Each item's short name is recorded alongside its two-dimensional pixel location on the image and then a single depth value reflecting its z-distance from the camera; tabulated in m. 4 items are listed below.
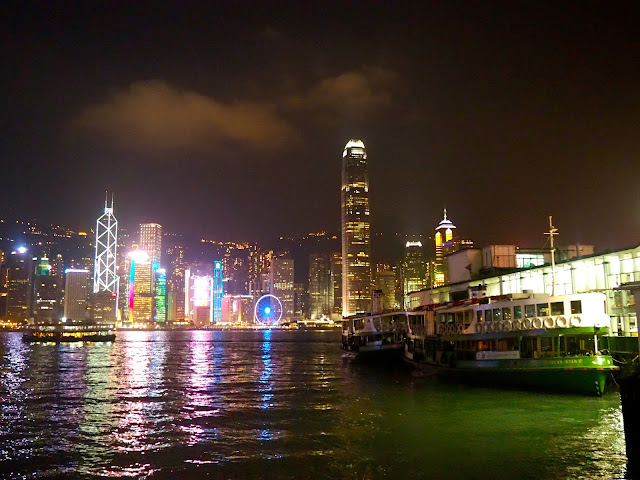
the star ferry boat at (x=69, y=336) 144.88
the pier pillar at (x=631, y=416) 19.58
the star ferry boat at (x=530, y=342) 35.91
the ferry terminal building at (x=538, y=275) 46.09
